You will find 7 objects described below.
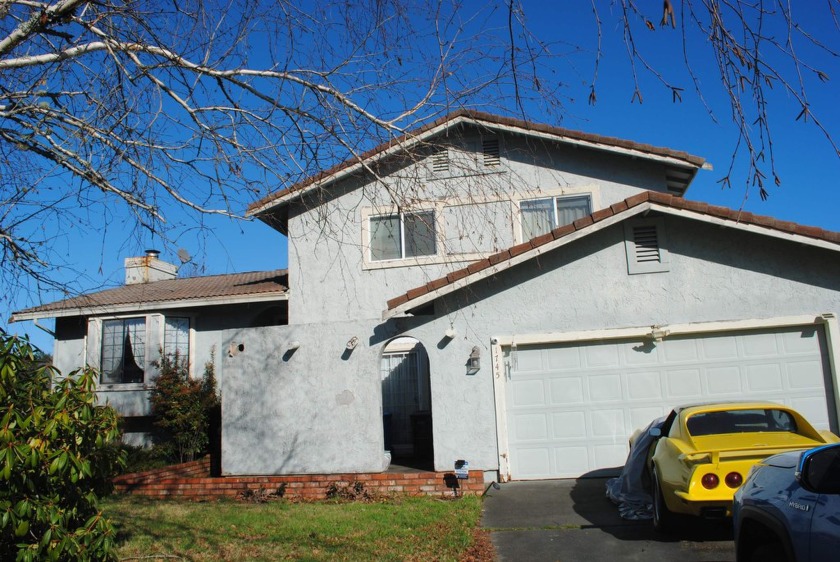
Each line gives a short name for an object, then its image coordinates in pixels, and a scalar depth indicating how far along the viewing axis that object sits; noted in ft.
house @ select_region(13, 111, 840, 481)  37.81
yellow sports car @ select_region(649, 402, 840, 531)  22.91
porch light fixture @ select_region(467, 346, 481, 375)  39.32
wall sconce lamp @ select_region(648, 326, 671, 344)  38.22
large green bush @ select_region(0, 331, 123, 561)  17.33
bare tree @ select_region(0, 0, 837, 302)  20.34
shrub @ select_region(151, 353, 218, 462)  50.98
